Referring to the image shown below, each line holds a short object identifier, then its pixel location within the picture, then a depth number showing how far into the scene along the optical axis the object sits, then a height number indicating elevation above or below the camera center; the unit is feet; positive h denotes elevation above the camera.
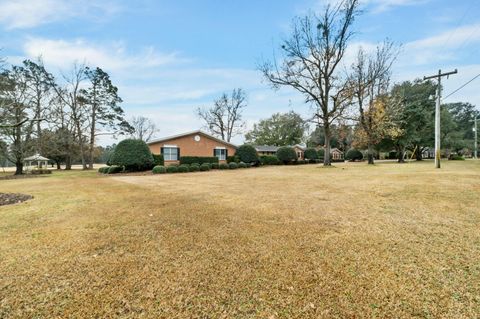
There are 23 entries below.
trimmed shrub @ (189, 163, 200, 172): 61.05 -2.06
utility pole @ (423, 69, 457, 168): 46.61 +9.58
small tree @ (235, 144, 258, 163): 81.30 +2.16
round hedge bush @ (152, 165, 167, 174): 55.40 -2.39
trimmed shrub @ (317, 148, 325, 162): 120.55 +3.26
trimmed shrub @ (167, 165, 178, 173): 57.36 -2.27
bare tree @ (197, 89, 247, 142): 128.06 +27.62
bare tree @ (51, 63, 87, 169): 83.77 +25.77
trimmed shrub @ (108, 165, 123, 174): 60.08 -2.25
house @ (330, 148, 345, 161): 150.06 +3.28
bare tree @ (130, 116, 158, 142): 149.07 +23.90
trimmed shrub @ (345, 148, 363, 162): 131.44 +2.14
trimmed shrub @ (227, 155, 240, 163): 80.12 +0.30
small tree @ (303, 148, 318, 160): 115.96 +3.18
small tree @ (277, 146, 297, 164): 95.14 +1.90
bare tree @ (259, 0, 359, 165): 58.59 +28.06
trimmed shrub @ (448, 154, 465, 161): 101.31 -0.27
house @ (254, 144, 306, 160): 131.64 +5.99
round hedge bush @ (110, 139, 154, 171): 58.23 +1.87
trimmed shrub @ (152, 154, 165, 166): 64.30 +0.20
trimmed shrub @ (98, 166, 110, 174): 60.98 -2.63
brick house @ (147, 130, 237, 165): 69.15 +4.77
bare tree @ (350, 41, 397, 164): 68.80 +23.26
